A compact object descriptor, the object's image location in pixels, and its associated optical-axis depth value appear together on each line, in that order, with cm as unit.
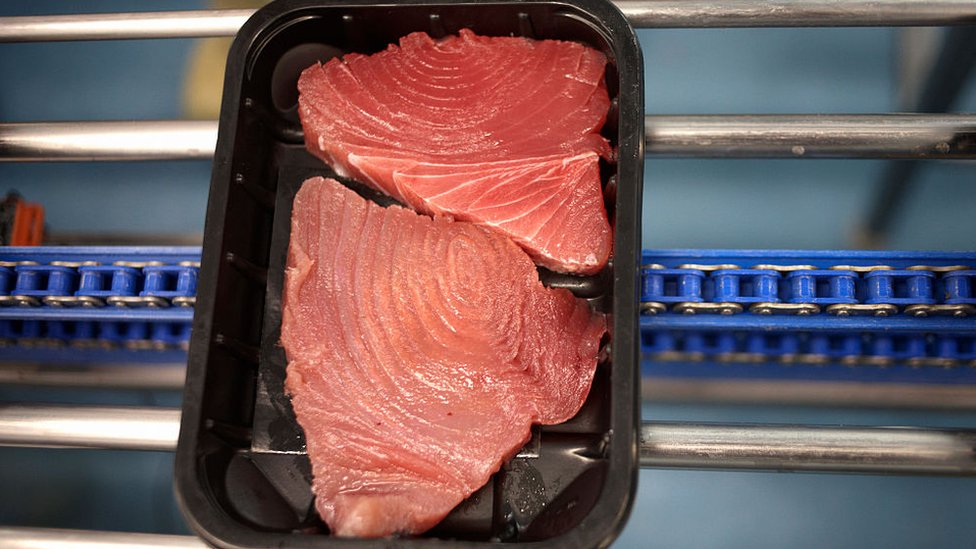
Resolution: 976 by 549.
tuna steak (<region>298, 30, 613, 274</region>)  52
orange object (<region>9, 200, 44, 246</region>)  67
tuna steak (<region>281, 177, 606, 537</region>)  49
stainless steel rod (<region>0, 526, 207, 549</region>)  53
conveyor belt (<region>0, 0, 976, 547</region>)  53
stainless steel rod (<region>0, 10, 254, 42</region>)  57
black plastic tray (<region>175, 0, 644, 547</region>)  47
